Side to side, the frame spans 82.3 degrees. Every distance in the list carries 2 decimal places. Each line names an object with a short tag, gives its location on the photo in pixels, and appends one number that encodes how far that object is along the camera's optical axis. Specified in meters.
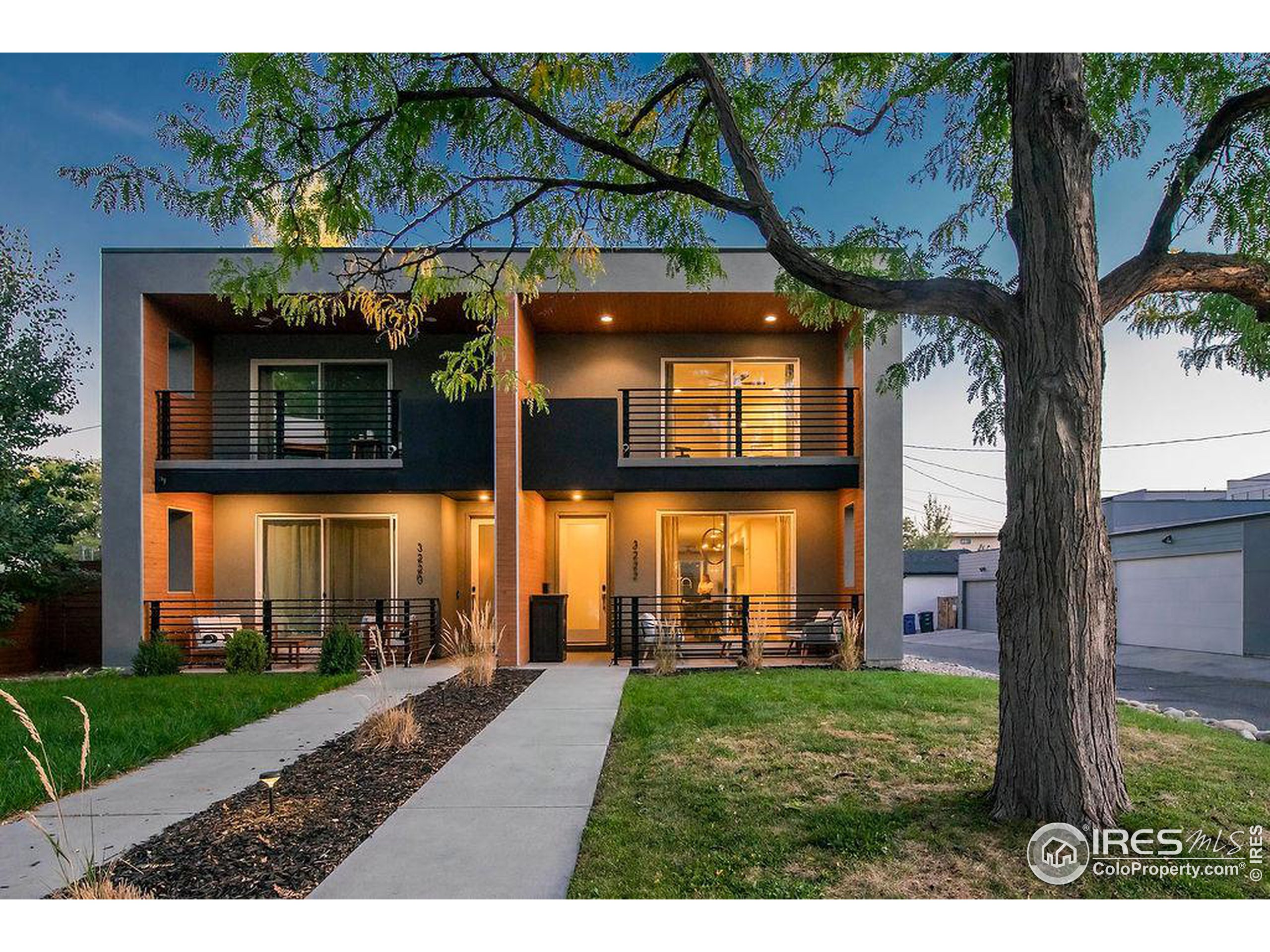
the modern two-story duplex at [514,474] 10.73
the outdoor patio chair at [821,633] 10.73
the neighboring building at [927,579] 29.03
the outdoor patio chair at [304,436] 11.75
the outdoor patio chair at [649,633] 11.11
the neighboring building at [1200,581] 14.09
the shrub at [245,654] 10.23
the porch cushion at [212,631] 11.04
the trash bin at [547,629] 11.01
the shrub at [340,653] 10.05
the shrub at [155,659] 9.99
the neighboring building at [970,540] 49.25
